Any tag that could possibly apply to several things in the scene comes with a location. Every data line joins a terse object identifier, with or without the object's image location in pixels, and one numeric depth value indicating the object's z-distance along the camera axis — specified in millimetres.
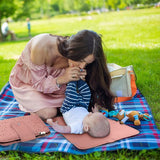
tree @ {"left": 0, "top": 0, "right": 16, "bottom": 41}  11828
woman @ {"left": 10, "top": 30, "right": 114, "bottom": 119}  2507
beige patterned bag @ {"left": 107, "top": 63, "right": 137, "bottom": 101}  3168
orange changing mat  2238
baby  2301
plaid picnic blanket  2145
